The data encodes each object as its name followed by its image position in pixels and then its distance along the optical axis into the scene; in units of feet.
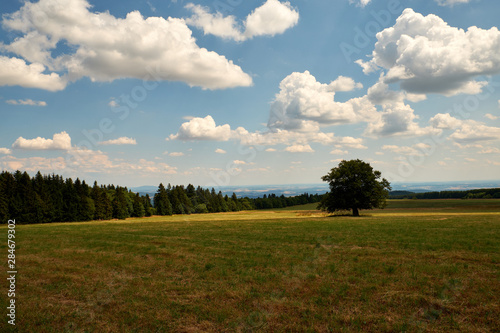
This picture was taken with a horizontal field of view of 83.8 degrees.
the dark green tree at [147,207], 390.54
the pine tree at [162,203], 384.82
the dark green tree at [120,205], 326.03
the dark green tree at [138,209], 368.07
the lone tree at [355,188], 188.55
